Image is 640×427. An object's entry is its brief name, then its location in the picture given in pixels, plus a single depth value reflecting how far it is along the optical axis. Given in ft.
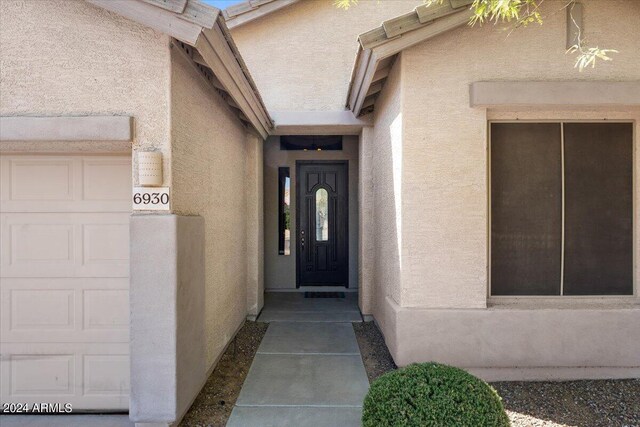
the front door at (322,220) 30.12
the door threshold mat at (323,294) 28.30
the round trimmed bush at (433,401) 9.12
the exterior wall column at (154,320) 10.77
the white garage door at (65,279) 12.13
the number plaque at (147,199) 11.01
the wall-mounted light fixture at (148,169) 10.80
